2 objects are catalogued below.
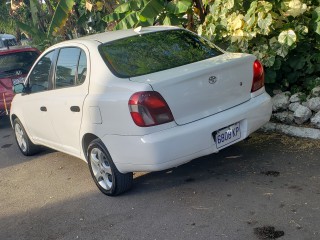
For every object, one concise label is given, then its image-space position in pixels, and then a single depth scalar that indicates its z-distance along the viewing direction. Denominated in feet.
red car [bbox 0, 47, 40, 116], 28.96
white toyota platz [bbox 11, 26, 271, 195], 12.60
